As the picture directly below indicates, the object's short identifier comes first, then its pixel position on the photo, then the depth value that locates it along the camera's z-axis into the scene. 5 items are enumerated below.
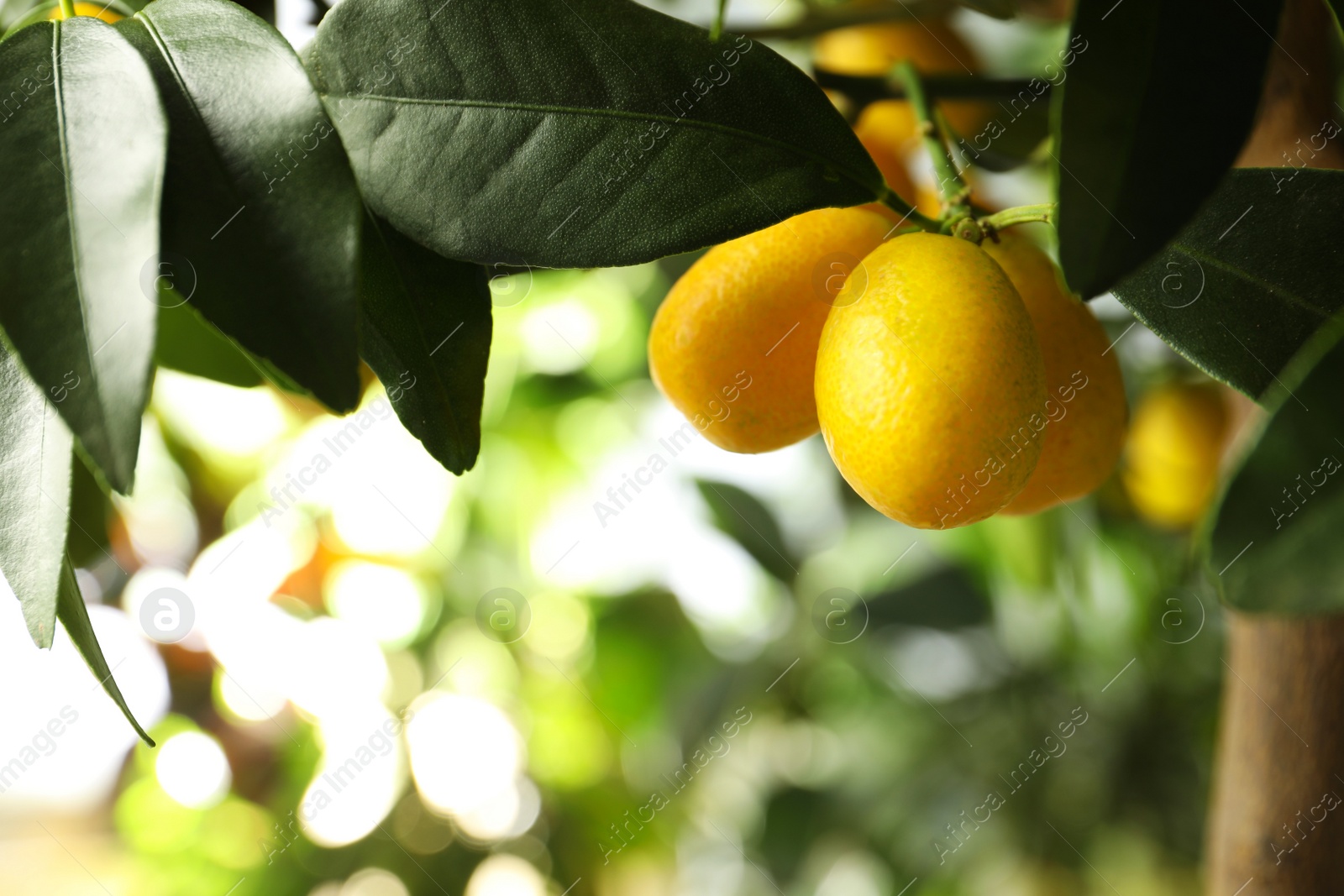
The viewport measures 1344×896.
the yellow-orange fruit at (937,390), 0.27
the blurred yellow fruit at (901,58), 0.58
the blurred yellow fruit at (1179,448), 0.76
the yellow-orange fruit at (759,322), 0.33
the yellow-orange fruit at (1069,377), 0.33
